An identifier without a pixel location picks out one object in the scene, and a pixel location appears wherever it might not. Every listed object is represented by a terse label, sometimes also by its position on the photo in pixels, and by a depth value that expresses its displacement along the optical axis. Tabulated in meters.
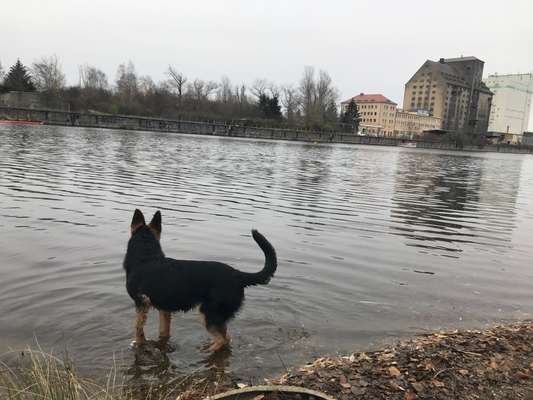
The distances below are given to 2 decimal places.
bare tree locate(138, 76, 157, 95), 109.94
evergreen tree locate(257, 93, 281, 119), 119.12
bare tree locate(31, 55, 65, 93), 94.94
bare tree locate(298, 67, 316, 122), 130.62
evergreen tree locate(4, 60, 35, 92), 90.44
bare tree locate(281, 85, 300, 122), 134.75
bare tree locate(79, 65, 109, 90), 115.16
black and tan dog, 4.77
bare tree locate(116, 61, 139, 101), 103.12
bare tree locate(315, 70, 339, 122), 132.62
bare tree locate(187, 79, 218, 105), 119.94
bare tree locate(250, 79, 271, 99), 133.89
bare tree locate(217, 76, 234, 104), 133.70
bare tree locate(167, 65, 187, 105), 117.94
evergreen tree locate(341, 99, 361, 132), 138.12
